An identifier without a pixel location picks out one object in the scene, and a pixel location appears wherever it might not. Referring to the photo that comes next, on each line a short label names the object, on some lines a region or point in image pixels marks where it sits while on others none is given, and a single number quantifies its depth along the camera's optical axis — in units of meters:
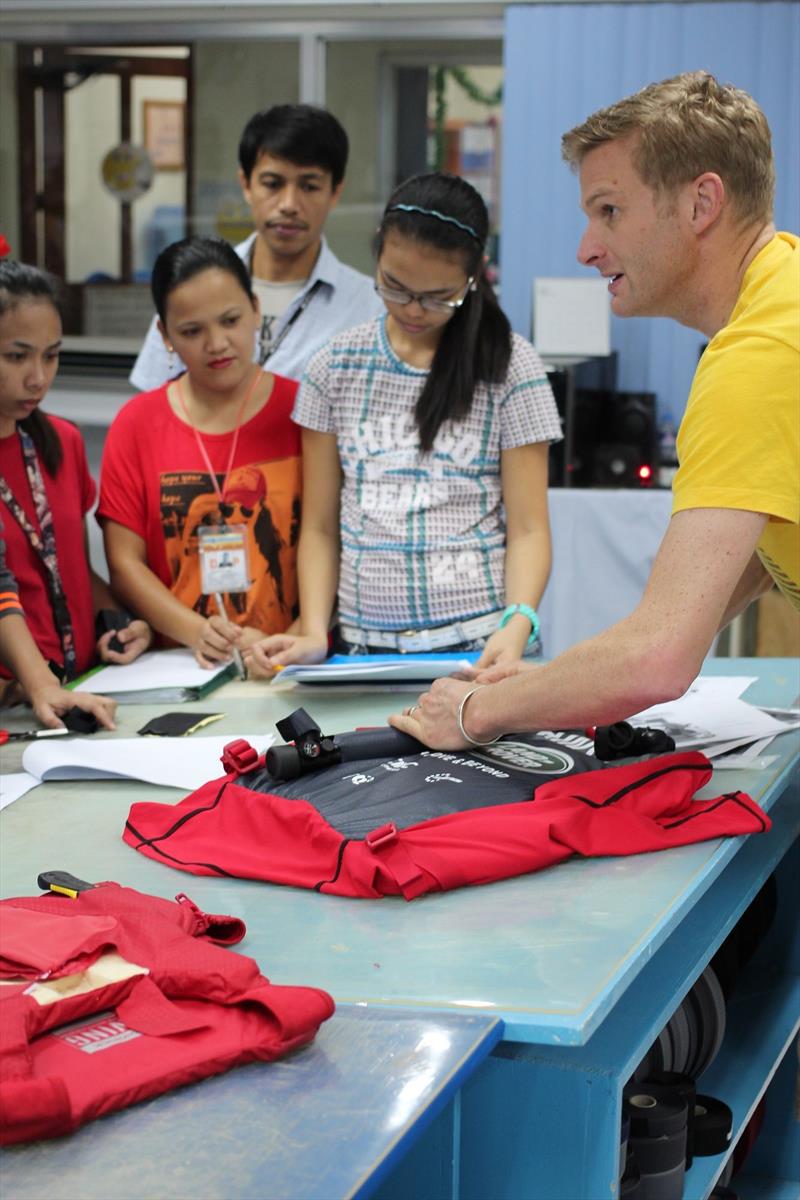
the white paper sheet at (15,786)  1.75
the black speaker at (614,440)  4.43
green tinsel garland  5.55
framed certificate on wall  5.92
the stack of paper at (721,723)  1.87
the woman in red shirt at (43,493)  2.23
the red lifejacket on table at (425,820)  1.44
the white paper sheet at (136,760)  1.80
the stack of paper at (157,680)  2.24
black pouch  2.02
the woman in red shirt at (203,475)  2.45
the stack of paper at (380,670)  2.11
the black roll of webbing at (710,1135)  1.72
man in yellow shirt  1.50
